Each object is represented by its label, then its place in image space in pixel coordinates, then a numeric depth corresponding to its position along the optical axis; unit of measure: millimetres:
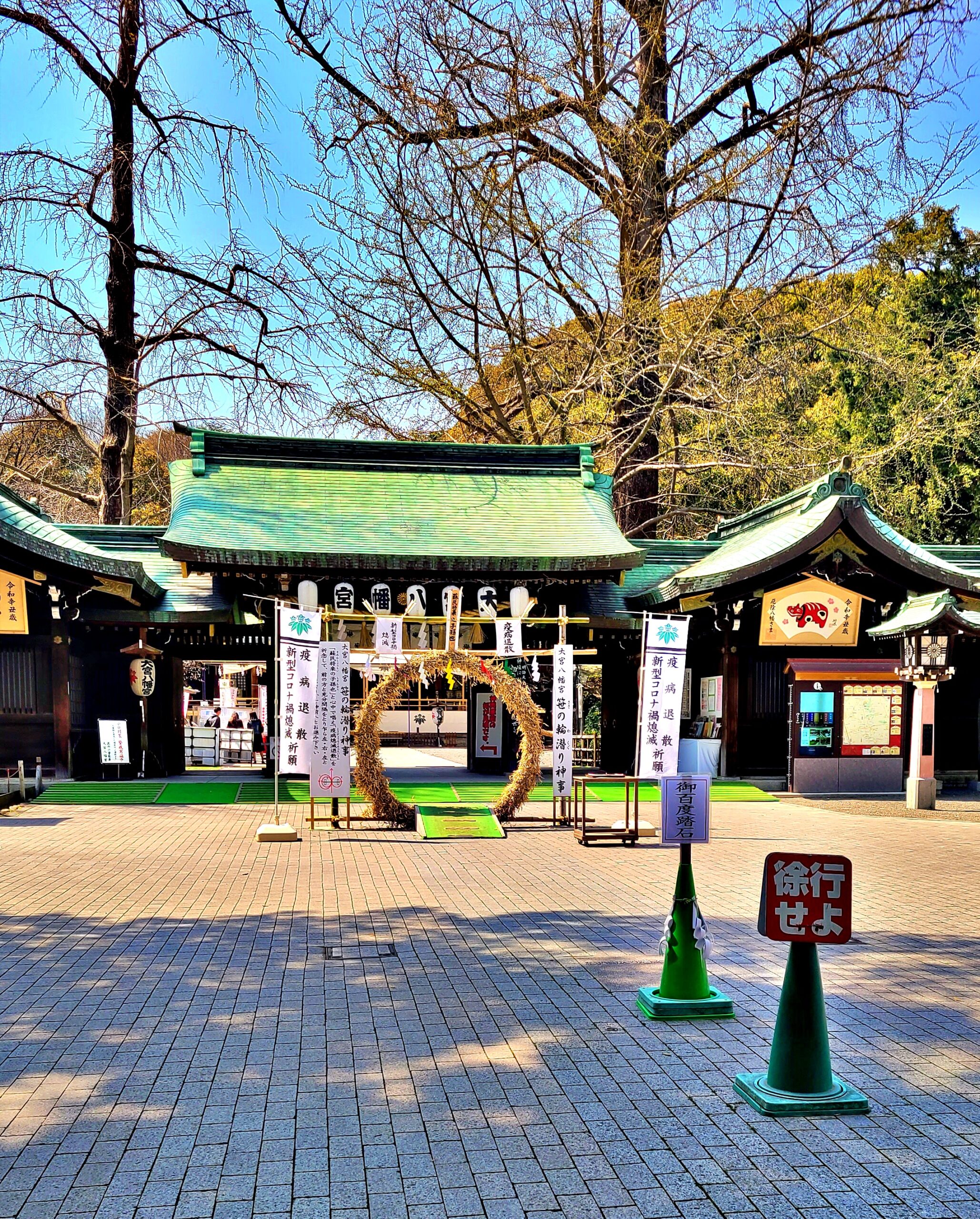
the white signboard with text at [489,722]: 22172
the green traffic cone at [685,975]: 6625
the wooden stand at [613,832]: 14195
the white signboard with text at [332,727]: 14969
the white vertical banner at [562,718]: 15656
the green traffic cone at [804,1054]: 5184
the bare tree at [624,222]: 25734
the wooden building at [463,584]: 19016
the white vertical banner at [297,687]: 14672
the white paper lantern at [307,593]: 18891
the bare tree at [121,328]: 24859
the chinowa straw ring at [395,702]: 15359
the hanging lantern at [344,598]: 19359
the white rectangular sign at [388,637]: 16031
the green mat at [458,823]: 14906
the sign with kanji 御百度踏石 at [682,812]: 7035
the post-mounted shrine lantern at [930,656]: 17641
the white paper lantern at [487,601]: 19781
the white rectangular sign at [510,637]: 16688
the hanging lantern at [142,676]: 19391
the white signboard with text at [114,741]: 18953
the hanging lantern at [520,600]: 19469
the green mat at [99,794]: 18031
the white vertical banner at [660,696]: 15500
